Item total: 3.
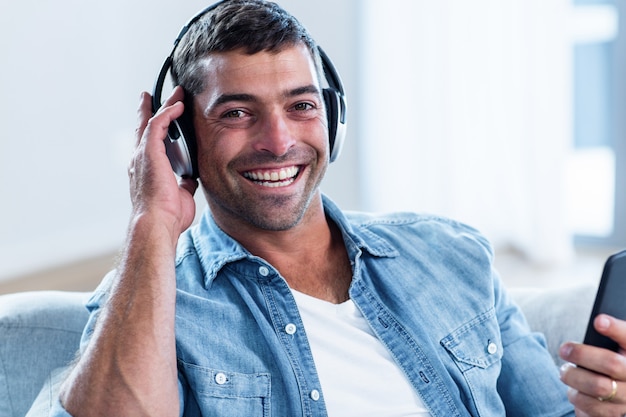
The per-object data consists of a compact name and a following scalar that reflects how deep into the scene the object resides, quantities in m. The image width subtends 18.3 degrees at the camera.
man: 1.80
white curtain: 3.44
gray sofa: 1.89
